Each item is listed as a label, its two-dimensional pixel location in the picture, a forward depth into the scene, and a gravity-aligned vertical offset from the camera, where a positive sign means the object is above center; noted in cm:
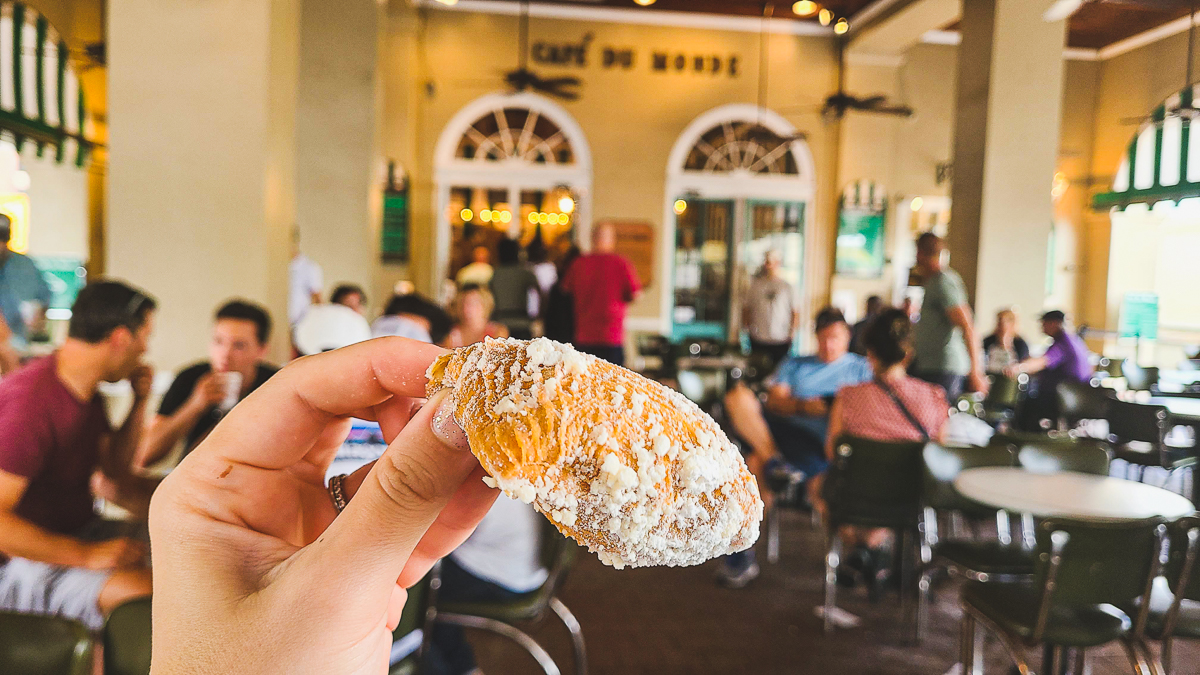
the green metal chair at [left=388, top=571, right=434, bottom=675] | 202 -102
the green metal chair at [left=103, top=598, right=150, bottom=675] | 148 -77
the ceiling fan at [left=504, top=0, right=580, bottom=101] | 939 +263
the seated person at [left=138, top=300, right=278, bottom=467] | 258 -42
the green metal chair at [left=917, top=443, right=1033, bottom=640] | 307 -112
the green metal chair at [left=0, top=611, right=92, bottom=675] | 145 -78
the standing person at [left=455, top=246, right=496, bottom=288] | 869 +5
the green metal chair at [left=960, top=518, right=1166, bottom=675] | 233 -93
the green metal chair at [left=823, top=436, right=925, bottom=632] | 347 -95
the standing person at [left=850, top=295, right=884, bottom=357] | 798 -22
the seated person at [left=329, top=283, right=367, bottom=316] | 536 -19
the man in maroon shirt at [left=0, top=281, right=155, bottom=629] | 181 -59
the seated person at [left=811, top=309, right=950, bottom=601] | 368 -55
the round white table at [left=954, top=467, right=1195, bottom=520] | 271 -78
